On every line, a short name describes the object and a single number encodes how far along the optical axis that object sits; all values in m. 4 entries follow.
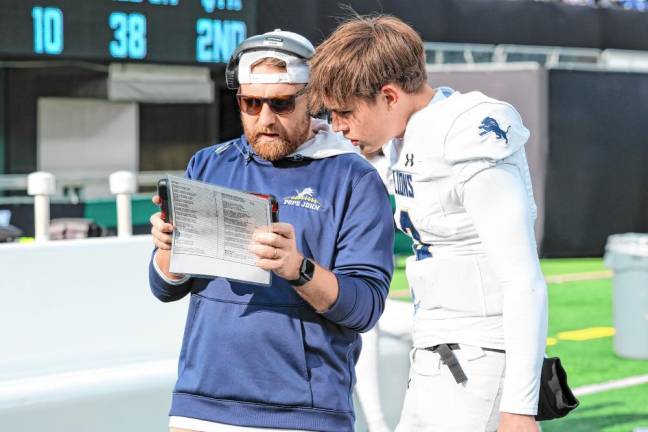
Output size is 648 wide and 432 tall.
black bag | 4.96
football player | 4.59
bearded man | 5.11
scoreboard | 18.28
